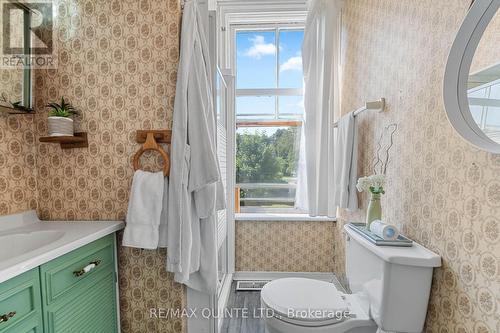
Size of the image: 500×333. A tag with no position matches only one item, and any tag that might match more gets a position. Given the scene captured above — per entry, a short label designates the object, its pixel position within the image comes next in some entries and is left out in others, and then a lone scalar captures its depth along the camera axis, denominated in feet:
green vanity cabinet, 2.75
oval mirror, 2.39
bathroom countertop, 2.85
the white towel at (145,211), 4.19
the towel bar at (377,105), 4.62
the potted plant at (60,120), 4.20
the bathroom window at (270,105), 8.50
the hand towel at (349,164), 5.52
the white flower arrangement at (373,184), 4.16
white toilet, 3.20
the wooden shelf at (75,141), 4.44
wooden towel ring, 4.38
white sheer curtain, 6.64
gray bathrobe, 4.18
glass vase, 4.16
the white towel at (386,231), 3.52
